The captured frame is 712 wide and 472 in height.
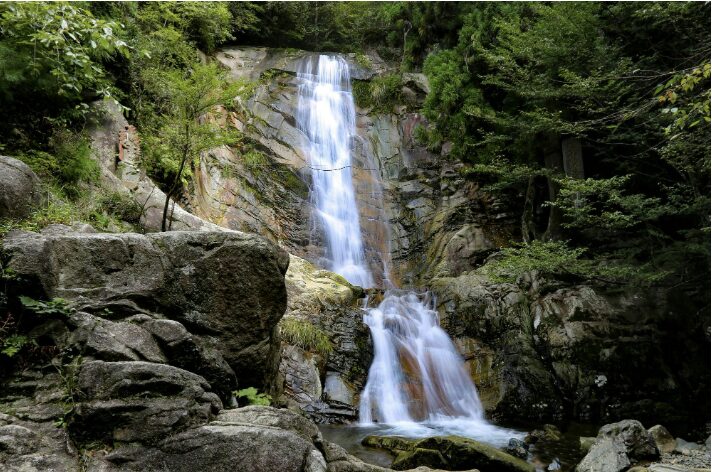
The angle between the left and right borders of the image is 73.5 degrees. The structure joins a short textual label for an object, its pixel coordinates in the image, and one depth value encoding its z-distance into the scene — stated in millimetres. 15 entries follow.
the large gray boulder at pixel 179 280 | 4340
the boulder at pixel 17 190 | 4953
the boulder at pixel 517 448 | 7422
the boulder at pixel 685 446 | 7355
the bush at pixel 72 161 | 7855
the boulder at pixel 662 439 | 7402
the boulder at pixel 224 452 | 3261
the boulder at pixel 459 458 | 6422
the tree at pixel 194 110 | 7789
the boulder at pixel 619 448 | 6523
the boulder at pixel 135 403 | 3369
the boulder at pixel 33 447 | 3049
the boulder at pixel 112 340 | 3965
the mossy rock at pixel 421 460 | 6430
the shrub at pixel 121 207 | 7906
